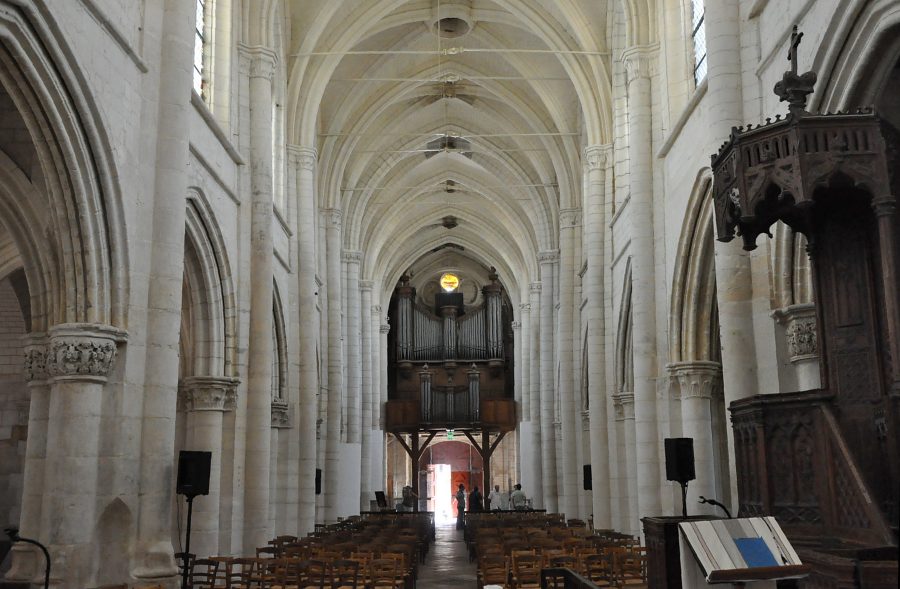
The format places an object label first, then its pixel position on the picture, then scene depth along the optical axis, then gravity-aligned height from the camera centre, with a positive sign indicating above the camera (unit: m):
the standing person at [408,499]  38.09 -0.30
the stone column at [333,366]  28.92 +3.70
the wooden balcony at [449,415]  44.75 +3.38
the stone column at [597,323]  23.69 +4.00
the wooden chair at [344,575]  10.67 -0.91
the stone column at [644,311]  18.05 +3.17
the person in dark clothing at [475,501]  37.34 -0.39
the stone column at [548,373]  34.69 +4.14
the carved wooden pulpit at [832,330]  7.17 +1.19
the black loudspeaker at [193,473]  12.20 +0.24
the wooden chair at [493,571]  12.63 -1.02
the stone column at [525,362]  42.06 +5.42
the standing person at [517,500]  32.69 -0.32
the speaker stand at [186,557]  11.64 -0.77
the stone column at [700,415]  14.95 +1.15
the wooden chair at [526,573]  11.59 -0.96
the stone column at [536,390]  37.94 +3.88
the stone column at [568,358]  29.33 +3.88
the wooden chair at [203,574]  12.30 -1.07
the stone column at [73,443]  10.63 +0.55
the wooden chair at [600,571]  11.71 -0.99
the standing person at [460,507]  38.97 -0.64
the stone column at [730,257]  11.75 +2.73
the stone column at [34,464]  10.79 +0.34
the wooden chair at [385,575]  11.46 -1.00
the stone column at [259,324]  17.91 +3.05
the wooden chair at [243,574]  10.99 -0.94
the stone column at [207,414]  16.39 +1.29
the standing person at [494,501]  38.84 -0.42
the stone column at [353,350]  35.41 +4.95
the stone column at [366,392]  38.66 +3.89
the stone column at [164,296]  11.90 +2.42
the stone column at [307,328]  23.34 +3.83
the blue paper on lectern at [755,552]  5.69 -0.37
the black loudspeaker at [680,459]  12.84 +0.38
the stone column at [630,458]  21.22 +0.66
